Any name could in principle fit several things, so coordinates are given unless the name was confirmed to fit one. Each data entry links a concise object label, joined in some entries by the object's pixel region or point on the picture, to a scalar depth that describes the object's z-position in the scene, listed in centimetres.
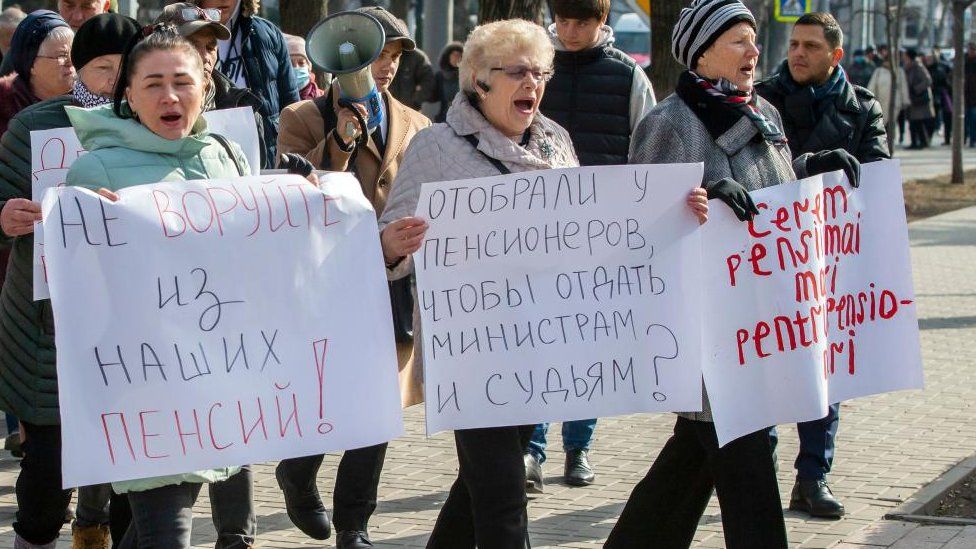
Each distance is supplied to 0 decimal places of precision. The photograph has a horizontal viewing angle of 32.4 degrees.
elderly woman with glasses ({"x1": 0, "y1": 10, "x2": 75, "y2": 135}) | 572
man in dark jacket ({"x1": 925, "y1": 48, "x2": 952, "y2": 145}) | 3038
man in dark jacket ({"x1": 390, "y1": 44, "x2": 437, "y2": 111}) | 1571
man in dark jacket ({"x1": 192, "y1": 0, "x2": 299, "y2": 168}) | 609
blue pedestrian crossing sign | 1822
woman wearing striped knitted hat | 454
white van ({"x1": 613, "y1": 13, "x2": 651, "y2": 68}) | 3900
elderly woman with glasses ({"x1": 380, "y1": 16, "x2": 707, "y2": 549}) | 428
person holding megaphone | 530
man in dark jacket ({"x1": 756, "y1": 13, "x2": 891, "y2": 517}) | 582
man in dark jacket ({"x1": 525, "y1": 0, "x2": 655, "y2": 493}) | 626
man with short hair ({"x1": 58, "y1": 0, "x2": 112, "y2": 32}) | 638
